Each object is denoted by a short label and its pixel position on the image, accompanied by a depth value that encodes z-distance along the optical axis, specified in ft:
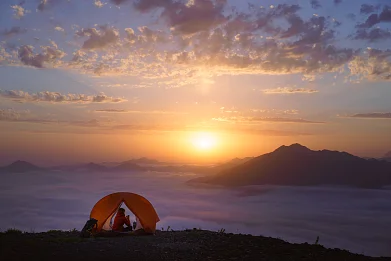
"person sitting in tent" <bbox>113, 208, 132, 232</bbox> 74.33
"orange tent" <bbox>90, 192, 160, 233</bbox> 77.46
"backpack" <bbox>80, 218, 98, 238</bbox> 67.97
